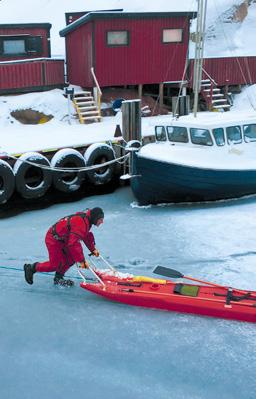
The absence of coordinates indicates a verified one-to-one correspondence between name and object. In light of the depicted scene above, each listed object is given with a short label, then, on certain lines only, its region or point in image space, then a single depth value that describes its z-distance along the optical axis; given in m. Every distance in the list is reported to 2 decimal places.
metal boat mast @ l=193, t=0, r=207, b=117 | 12.03
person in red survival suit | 7.20
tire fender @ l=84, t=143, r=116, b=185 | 13.76
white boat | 12.06
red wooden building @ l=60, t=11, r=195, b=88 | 18.58
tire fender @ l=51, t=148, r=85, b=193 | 13.12
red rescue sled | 6.81
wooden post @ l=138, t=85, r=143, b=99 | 19.47
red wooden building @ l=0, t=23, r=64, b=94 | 18.31
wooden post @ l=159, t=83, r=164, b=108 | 19.77
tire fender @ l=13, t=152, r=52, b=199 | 12.54
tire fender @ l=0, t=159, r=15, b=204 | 12.22
